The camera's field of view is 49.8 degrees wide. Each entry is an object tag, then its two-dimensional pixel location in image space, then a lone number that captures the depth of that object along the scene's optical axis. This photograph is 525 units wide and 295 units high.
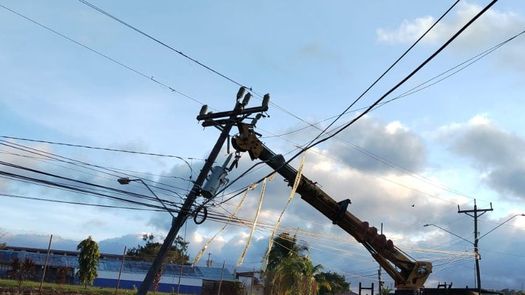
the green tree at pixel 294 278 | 37.56
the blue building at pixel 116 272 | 58.28
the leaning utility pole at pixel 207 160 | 19.47
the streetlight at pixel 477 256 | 40.09
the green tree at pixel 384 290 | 46.26
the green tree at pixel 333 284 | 44.41
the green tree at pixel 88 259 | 42.09
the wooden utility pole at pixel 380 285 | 39.11
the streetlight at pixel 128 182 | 19.56
